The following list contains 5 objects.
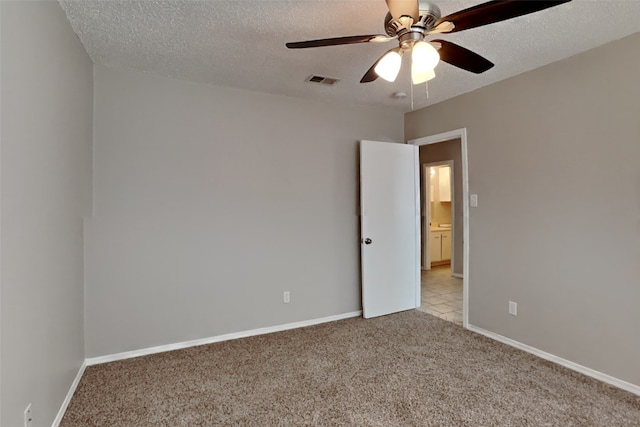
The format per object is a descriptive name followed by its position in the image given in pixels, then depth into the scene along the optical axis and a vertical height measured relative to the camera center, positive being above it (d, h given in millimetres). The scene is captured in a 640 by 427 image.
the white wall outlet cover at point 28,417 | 1542 -964
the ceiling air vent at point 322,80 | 3047 +1197
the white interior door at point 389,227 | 3799 -223
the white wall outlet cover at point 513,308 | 3051 -929
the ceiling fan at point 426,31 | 1417 +850
